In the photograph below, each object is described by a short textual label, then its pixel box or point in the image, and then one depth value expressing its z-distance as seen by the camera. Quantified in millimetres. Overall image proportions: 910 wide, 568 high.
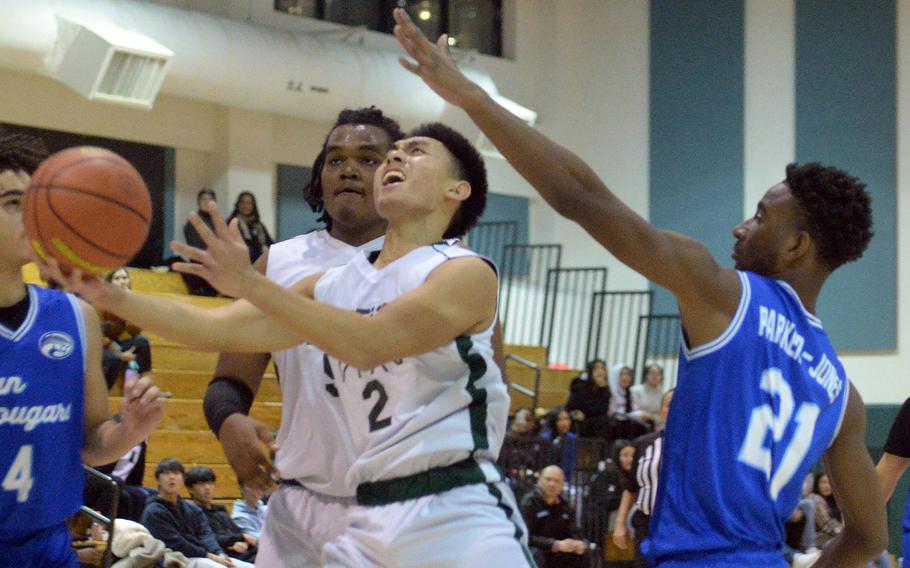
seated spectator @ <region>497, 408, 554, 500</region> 10820
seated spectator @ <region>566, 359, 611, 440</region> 13109
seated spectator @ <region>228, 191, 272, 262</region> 12891
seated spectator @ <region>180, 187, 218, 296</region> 12820
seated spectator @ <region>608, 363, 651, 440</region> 13188
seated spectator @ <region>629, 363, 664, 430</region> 14336
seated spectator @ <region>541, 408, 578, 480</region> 11345
